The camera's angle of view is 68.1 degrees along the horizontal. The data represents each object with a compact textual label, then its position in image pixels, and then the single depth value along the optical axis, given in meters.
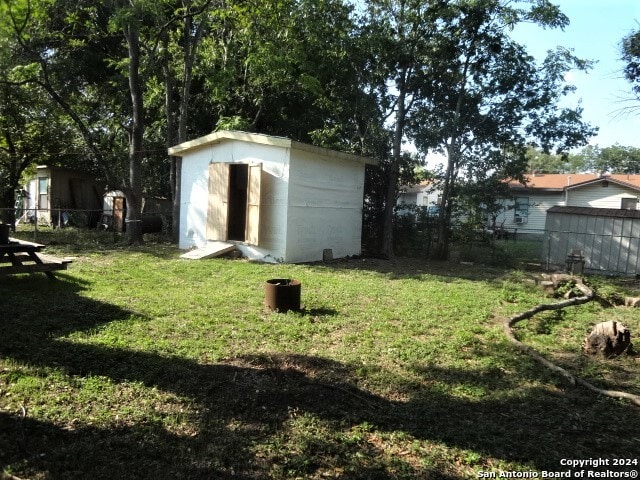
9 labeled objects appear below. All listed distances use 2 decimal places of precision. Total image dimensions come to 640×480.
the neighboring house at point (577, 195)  24.00
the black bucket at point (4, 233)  6.84
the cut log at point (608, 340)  4.97
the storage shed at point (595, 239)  12.16
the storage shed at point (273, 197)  11.30
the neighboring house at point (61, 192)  21.48
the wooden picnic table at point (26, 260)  6.78
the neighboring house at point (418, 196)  15.27
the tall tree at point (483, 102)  13.01
